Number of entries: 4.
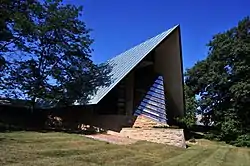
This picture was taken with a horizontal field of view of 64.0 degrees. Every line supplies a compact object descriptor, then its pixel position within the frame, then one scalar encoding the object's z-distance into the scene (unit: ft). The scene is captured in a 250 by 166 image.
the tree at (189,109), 50.74
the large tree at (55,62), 39.01
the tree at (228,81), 54.22
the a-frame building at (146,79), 40.15
